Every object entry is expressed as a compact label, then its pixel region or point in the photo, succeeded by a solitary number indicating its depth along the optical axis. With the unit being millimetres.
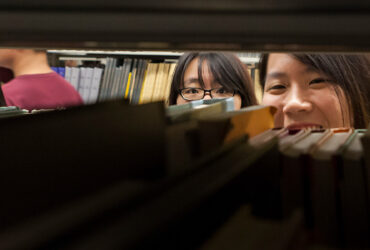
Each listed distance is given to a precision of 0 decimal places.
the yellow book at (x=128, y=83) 3015
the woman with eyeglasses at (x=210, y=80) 1821
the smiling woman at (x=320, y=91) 1440
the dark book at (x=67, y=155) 331
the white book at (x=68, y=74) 3172
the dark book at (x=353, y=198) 456
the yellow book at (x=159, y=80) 2973
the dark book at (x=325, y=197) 460
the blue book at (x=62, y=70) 3215
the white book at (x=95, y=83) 3111
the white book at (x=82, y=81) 3152
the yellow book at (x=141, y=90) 2961
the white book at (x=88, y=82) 3133
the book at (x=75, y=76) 3166
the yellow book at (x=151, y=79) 2945
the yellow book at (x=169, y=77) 2966
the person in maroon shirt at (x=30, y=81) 1823
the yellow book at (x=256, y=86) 2775
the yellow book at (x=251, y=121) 488
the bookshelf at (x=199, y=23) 445
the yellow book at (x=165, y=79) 2978
